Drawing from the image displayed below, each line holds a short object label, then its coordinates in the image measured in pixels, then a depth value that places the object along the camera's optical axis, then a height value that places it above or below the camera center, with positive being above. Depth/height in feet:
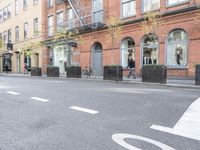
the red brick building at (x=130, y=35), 34.61 +9.79
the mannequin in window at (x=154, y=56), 38.77 +3.95
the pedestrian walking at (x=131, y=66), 39.04 +1.39
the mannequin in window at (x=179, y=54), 35.74 +4.08
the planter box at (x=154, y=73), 29.86 -0.41
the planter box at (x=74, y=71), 43.37 +0.08
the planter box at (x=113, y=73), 35.05 -0.42
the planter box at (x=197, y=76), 26.94 -0.90
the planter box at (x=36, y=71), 55.00 +0.13
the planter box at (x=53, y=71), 48.81 +0.10
